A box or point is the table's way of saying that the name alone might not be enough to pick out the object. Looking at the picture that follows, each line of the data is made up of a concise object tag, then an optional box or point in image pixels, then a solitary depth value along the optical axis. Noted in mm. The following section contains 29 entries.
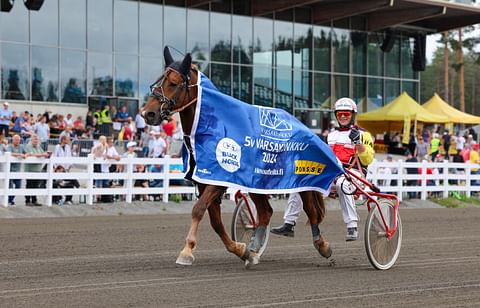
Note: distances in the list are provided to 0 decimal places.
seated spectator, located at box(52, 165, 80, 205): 18906
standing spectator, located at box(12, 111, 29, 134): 22297
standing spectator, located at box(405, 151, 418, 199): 25672
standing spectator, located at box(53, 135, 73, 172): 19764
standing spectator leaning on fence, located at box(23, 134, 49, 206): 18484
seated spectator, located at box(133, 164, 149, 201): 20516
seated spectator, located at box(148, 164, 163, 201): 20703
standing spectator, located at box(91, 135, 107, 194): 19594
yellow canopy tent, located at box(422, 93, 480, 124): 33938
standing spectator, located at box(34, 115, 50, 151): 22331
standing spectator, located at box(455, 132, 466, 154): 32719
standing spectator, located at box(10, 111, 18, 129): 22781
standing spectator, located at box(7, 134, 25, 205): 18234
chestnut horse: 8914
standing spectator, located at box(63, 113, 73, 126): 25344
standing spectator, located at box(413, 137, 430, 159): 29103
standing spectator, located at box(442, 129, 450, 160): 33031
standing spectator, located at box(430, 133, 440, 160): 30234
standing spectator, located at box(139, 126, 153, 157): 23406
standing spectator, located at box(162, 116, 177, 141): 25711
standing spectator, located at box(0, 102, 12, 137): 22156
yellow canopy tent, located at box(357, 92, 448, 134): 32875
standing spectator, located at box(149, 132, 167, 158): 22169
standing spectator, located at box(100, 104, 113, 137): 26688
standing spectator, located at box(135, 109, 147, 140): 27744
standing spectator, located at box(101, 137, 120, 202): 19594
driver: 10070
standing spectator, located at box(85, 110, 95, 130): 26772
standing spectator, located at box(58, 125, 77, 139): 21383
